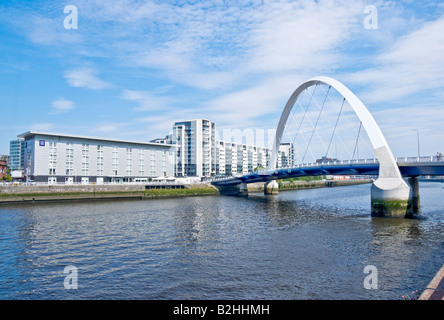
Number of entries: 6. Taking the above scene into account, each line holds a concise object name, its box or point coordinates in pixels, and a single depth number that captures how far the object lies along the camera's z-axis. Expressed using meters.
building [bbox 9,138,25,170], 183.75
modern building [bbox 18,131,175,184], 75.94
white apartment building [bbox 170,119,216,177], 137.25
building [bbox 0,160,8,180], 115.51
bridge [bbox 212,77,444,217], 38.69
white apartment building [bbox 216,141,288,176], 162.06
